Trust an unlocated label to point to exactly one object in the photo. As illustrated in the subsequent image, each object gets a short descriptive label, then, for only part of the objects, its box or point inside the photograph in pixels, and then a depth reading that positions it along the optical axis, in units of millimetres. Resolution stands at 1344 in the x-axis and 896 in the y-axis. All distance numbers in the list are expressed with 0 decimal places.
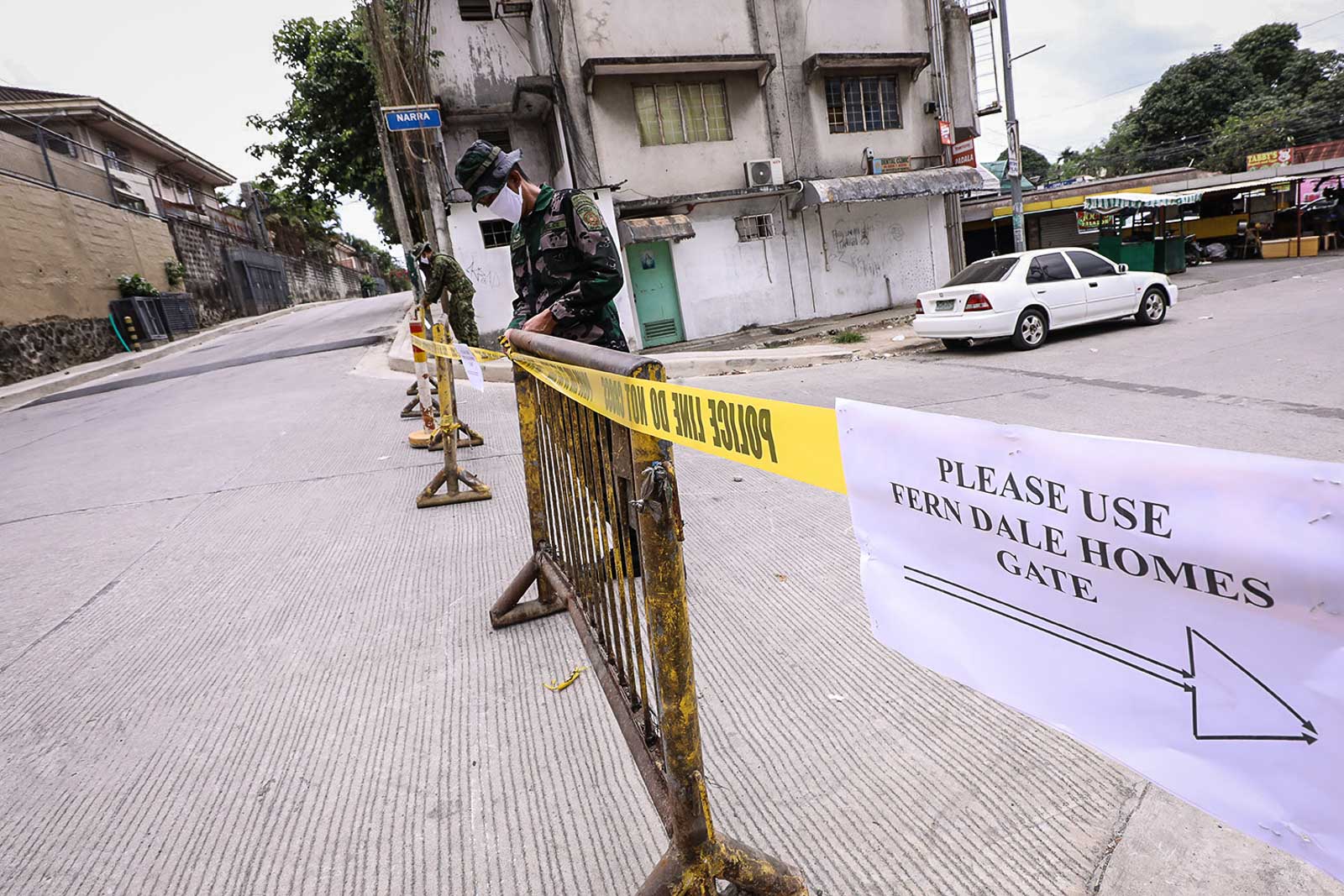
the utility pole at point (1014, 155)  15312
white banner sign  762
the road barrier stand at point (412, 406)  7910
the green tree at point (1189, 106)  46969
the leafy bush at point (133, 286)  19766
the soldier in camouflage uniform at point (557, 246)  3479
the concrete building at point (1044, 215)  27156
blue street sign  10469
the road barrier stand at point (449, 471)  4680
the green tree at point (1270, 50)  50281
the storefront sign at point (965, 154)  18469
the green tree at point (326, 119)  19812
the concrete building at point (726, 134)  15164
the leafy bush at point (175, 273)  23500
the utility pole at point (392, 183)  17734
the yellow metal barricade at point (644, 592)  1532
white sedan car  9969
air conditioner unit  16406
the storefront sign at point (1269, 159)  34156
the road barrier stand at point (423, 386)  5938
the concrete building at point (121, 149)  21531
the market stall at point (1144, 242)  18984
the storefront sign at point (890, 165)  17641
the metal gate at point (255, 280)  30812
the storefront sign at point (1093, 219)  22828
